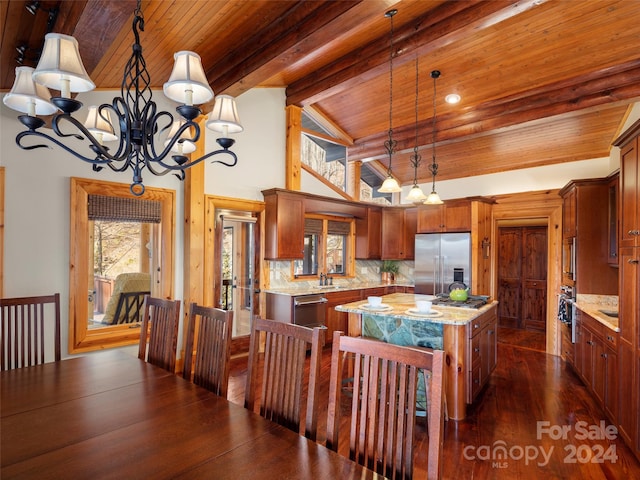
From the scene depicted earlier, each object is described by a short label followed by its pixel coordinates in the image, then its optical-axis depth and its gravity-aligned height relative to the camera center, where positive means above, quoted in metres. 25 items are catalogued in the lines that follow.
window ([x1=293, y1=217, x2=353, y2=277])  5.58 -0.10
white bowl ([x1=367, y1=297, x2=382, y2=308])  3.20 -0.54
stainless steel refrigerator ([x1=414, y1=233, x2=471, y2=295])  5.39 -0.30
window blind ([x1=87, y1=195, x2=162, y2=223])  3.43 +0.32
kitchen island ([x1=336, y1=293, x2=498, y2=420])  2.95 -0.82
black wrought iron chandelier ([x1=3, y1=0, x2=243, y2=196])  1.55 +0.74
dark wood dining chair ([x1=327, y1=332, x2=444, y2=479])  1.11 -0.58
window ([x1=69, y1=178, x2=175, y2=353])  3.31 -0.09
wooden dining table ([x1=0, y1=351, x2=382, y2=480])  1.11 -0.72
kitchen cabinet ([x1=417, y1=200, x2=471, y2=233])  5.45 +0.39
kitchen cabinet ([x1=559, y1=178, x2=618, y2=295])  3.94 +0.03
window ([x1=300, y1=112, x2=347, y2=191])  5.62 +1.48
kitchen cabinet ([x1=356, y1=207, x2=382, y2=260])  6.21 +0.09
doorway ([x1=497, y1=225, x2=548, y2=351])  6.66 -0.73
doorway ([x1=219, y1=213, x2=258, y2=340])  4.51 -0.37
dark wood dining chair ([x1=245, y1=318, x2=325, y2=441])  1.48 -0.59
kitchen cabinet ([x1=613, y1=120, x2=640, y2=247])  2.38 +0.38
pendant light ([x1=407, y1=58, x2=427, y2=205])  3.58 +0.47
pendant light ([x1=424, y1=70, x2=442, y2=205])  3.88 +1.62
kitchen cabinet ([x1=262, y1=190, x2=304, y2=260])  4.72 +0.21
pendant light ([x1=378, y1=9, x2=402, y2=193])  3.34 +0.54
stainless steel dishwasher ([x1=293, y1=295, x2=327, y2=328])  4.60 -0.93
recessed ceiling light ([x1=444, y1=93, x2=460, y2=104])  4.76 +1.94
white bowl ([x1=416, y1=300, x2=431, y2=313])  3.00 -0.55
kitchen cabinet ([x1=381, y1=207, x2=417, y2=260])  6.41 +0.17
